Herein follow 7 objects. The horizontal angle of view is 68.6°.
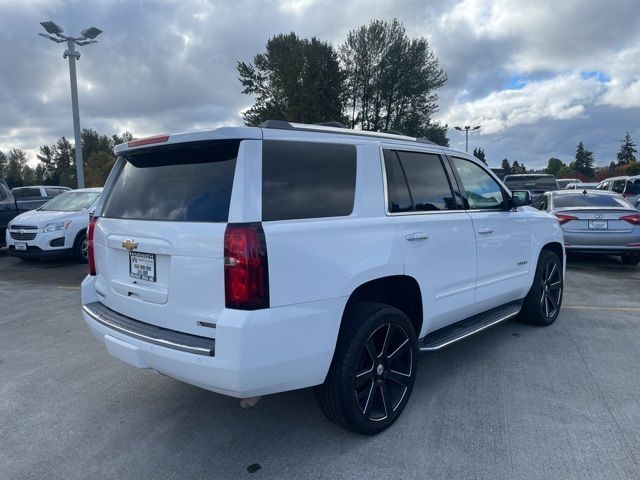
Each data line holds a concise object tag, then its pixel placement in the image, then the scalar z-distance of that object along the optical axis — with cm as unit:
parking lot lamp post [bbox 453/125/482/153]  4028
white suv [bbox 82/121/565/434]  245
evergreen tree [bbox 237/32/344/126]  3303
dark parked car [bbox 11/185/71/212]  1699
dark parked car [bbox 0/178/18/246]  1174
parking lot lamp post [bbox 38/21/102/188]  1634
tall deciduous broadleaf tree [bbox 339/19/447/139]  3544
